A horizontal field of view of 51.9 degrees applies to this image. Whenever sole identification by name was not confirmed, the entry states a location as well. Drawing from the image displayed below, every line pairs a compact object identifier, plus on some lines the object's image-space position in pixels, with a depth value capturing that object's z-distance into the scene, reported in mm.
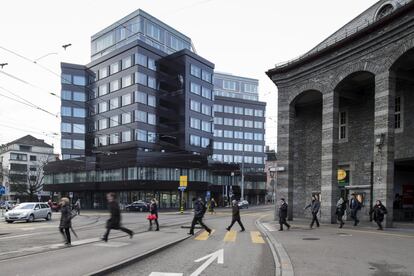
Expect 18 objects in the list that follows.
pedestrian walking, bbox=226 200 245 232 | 19422
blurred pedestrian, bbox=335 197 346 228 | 22553
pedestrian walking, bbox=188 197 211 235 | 17672
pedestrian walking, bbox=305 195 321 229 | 21172
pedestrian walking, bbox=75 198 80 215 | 45569
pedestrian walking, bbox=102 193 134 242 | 13919
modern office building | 65500
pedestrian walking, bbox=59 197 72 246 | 14180
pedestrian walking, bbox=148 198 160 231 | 21541
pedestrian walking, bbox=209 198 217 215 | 47956
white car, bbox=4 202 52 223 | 31500
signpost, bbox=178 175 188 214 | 47844
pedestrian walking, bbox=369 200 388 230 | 20281
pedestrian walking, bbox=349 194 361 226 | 22391
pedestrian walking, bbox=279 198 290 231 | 20141
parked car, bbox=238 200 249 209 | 71562
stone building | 21594
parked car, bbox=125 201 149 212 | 55312
